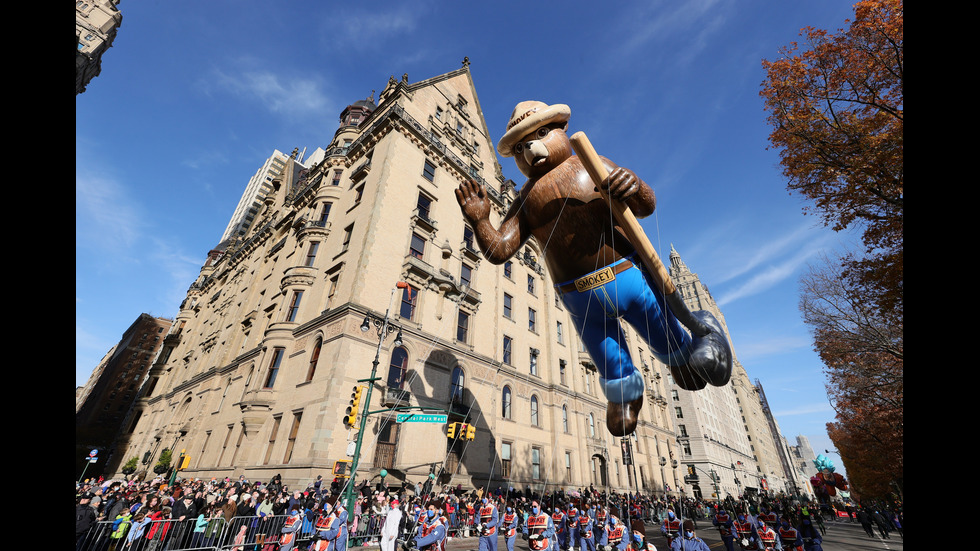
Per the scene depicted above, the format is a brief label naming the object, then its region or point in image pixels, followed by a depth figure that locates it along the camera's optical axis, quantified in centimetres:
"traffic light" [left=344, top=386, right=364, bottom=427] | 1200
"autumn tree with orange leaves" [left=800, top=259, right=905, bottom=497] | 1300
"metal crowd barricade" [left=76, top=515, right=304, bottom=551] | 813
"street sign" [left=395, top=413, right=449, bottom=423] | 1189
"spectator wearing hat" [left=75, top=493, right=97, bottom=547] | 715
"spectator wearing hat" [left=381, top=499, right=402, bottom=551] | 906
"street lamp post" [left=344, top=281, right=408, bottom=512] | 1087
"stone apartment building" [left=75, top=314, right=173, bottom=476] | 5307
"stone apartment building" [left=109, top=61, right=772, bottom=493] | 1684
